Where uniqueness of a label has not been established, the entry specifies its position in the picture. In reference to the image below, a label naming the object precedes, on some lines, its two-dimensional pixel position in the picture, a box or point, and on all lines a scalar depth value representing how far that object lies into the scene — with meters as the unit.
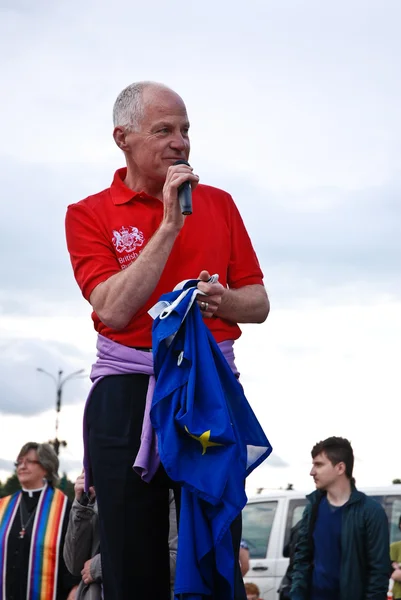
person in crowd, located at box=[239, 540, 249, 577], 9.48
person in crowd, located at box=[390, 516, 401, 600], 8.65
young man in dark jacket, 7.24
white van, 12.58
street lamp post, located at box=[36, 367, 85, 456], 28.70
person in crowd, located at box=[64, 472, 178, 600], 5.70
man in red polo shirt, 3.32
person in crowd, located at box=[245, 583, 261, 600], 10.84
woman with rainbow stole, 7.43
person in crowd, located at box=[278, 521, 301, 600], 8.11
